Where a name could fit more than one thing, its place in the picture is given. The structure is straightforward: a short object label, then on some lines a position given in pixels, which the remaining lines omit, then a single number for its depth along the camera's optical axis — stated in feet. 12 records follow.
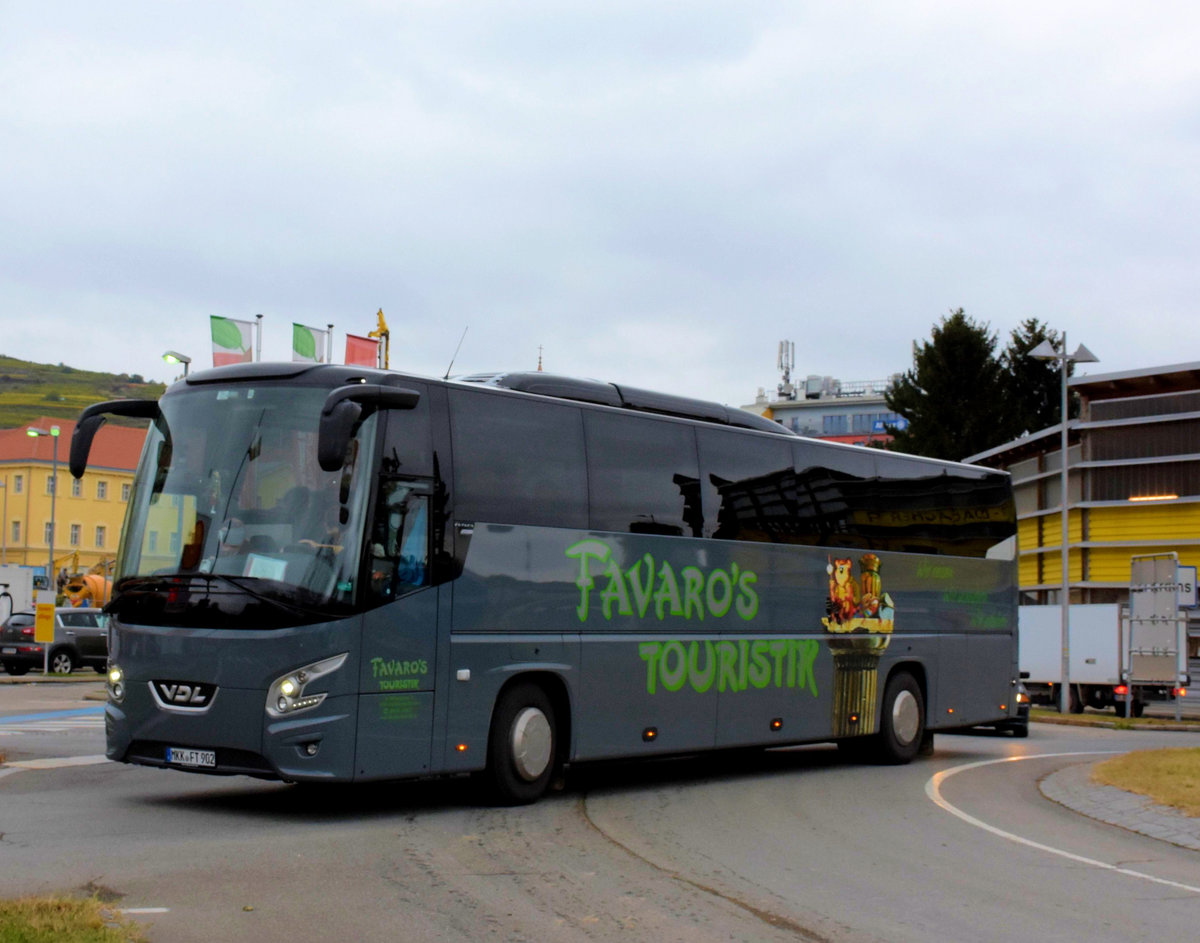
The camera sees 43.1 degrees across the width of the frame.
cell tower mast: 460.55
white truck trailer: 135.54
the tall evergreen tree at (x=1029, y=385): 229.66
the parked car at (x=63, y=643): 136.46
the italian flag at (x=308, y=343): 113.80
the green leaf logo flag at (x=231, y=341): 110.93
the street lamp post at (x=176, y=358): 103.97
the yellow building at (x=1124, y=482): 168.04
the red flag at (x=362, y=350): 105.81
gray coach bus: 37.22
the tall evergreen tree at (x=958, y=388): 228.84
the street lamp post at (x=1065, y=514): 122.21
